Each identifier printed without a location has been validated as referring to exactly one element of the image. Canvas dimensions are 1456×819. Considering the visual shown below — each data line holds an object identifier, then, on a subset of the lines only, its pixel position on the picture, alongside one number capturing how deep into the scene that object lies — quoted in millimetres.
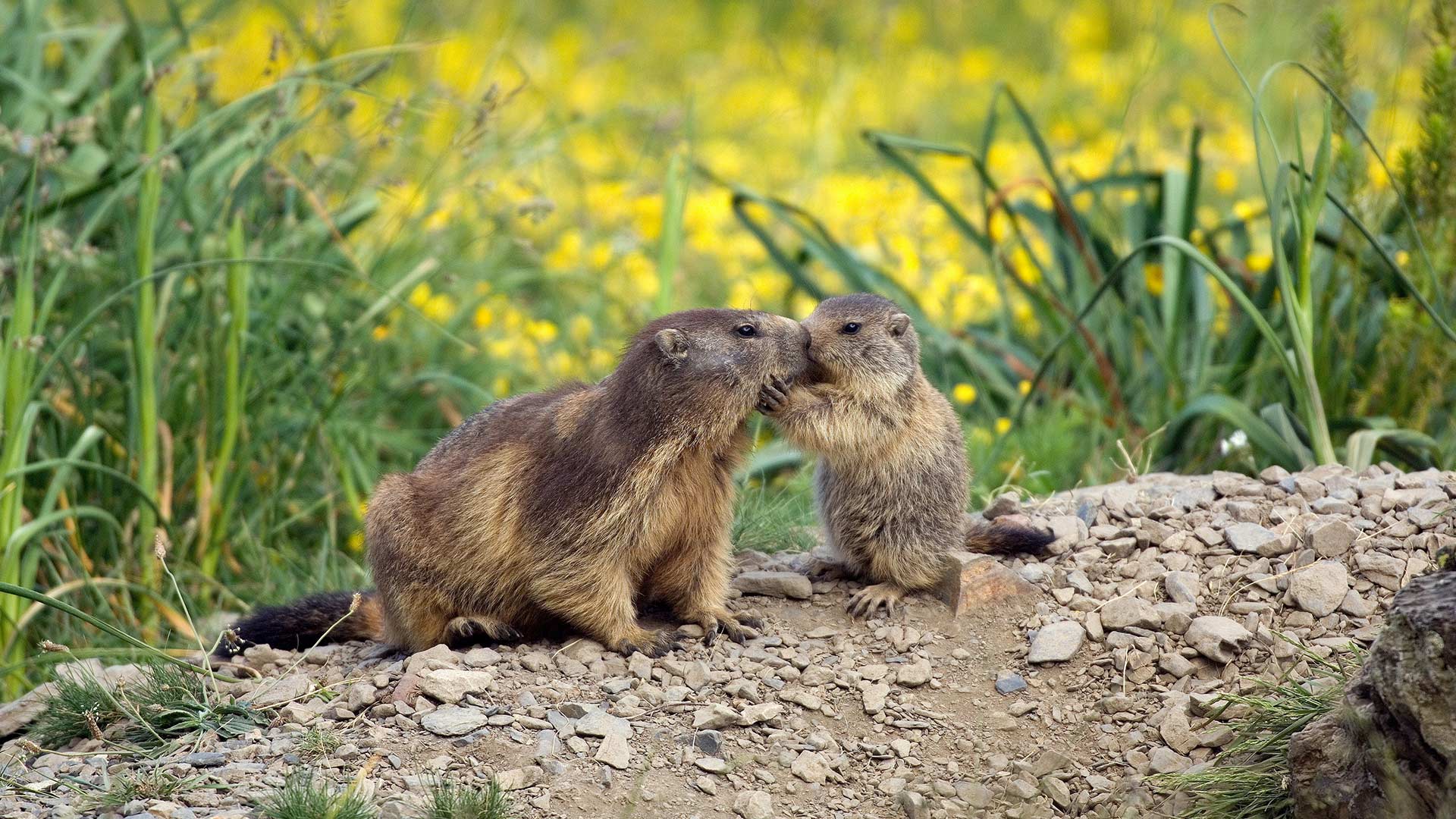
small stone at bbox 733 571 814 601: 9680
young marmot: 9273
